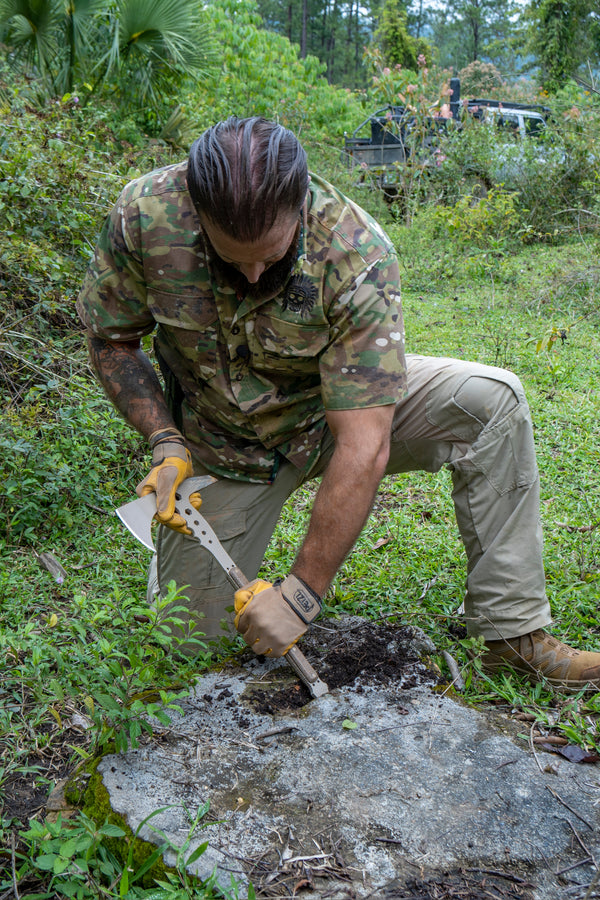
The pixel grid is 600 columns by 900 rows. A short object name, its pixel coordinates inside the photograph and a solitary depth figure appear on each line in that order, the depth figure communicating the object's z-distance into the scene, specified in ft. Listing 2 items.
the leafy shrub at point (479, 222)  26.89
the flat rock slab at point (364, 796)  4.76
